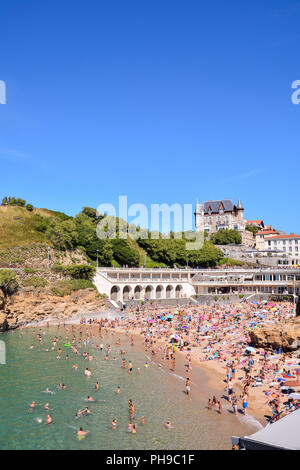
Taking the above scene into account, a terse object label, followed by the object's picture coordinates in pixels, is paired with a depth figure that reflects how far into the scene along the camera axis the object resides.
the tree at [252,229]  132.38
